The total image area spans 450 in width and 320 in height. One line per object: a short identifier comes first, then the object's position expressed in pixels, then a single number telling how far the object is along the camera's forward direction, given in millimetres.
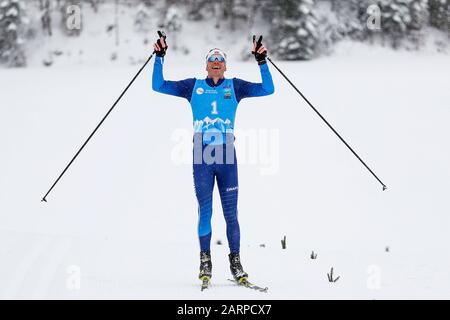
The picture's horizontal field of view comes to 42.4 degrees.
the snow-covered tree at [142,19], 37625
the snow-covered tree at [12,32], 33438
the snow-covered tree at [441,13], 37438
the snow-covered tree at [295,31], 32344
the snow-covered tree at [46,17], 37156
